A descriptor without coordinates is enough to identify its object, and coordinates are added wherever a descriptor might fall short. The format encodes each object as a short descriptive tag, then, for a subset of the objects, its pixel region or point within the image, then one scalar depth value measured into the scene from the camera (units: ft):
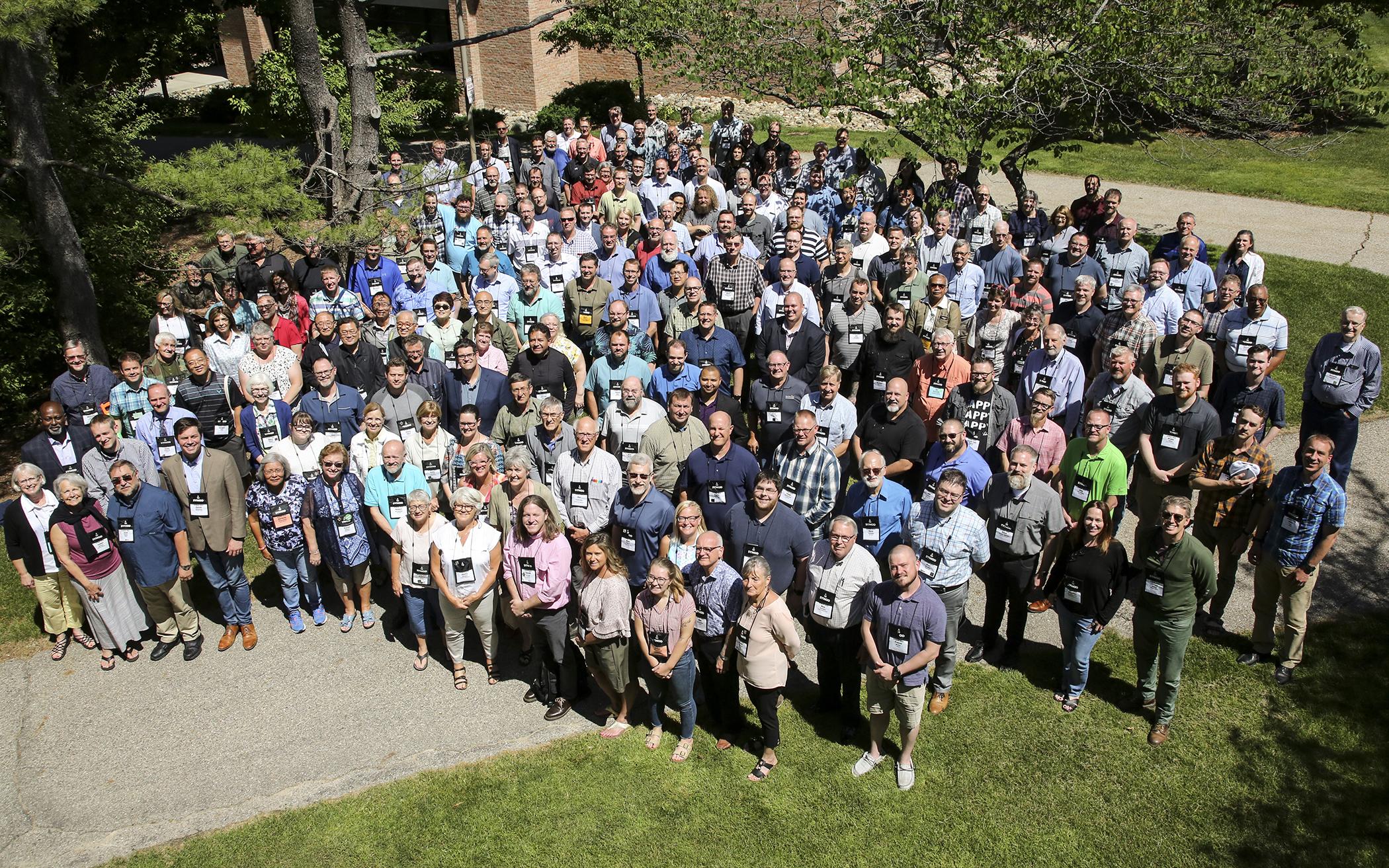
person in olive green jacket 20.35
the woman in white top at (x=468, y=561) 22.85
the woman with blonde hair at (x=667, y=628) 19.88
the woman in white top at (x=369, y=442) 25.86
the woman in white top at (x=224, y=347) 30.94
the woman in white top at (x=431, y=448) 25.53
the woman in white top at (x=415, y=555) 23.31
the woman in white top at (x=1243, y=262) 33.14
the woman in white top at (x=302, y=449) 25.57
